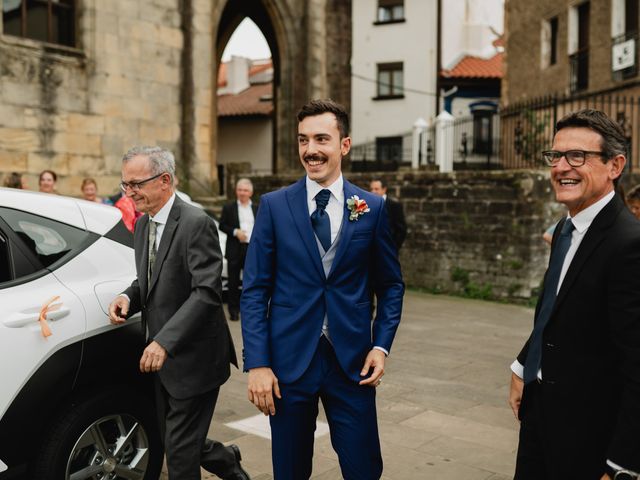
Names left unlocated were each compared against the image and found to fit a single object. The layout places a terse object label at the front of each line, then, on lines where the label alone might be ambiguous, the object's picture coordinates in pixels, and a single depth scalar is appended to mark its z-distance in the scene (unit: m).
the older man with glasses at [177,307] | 3.45
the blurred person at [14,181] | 9.45
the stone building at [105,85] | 13.27
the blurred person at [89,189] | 10.05
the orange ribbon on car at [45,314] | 3.44
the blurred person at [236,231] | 10.02
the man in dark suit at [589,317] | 2.37
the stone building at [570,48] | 19.16
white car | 3.38
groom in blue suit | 3.04
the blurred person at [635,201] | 5.86
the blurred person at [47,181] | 9.37
